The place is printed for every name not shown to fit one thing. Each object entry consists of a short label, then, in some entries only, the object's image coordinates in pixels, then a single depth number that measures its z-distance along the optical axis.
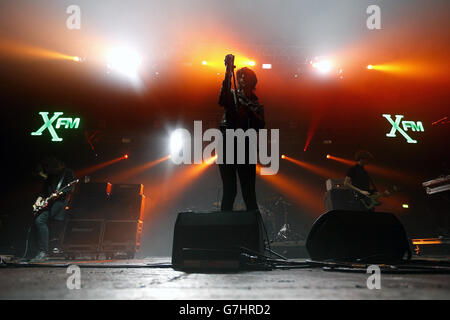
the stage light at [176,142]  9.24
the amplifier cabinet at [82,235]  5.64
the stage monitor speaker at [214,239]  2.13
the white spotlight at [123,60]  7.19
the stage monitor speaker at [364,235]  2.27
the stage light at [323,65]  7.50
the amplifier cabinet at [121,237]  5.86
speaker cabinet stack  5.73
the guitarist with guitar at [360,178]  4.77
